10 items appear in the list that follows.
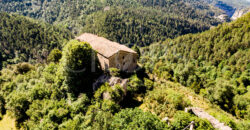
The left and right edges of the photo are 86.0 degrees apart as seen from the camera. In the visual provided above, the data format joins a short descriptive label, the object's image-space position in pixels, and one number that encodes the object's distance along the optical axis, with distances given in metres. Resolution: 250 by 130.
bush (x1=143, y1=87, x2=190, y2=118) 23.50
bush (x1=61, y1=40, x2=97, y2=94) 31.36
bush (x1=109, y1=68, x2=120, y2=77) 33.87
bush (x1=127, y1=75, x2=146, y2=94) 32.22
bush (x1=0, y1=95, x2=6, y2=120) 46.80
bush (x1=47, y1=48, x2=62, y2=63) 50.25
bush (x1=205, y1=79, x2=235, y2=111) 40.64
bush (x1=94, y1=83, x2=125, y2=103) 27.03
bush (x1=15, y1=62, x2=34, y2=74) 59.57
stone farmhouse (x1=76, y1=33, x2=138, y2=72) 37.47
